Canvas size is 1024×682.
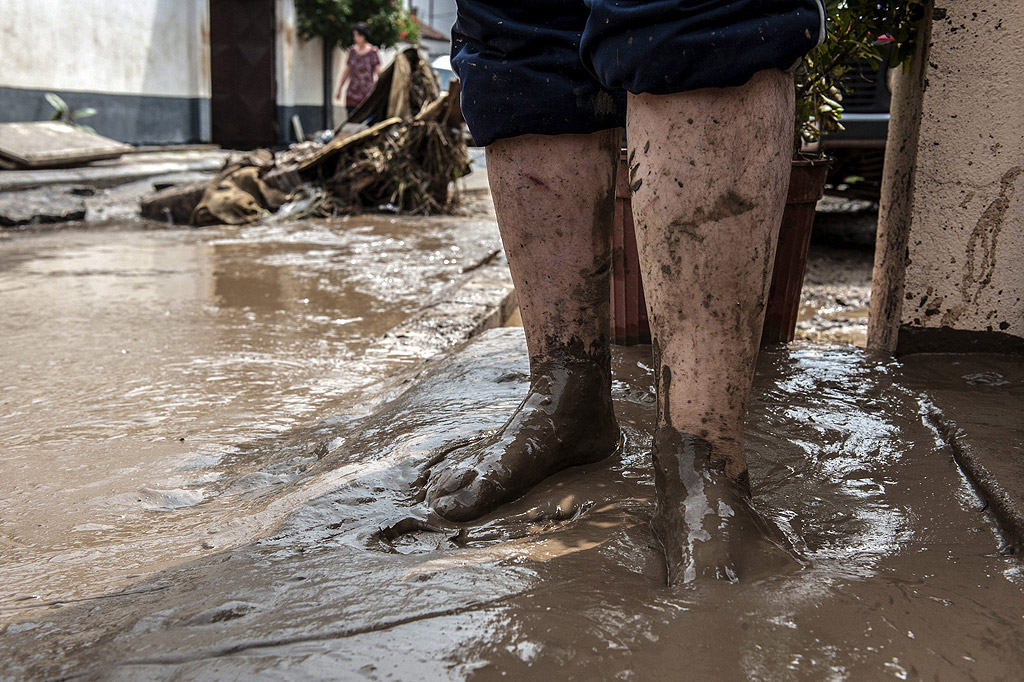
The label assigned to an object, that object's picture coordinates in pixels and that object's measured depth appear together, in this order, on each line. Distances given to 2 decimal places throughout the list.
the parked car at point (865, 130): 4.61
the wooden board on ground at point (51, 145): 8.07
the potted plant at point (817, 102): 1.92
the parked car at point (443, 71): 20.29
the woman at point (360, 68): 12.45
